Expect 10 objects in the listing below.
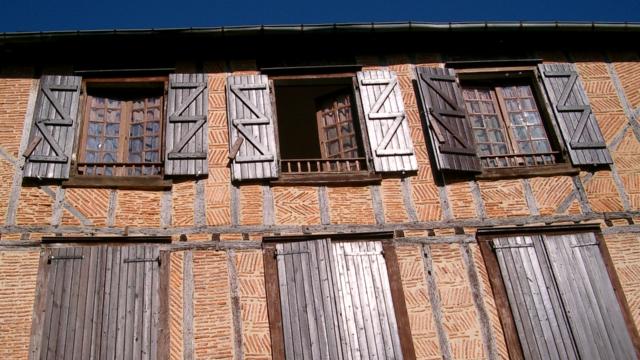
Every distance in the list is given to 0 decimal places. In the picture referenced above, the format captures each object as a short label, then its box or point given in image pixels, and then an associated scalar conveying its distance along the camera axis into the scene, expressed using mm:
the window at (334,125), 7645
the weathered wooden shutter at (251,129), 7551
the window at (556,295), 6535
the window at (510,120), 7824
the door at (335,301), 6426
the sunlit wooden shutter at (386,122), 7730
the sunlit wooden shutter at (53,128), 7316
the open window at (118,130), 7410
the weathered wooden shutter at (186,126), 7512
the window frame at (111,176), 7285
